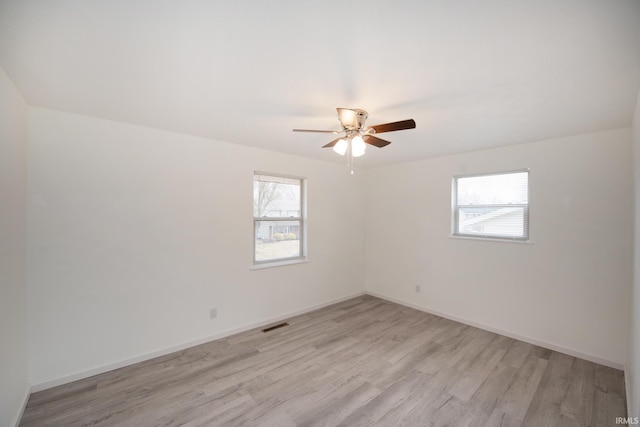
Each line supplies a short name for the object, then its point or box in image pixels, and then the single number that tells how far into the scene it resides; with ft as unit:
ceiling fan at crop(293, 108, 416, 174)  6.19
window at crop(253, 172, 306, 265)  11.89
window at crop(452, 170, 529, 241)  10.52
